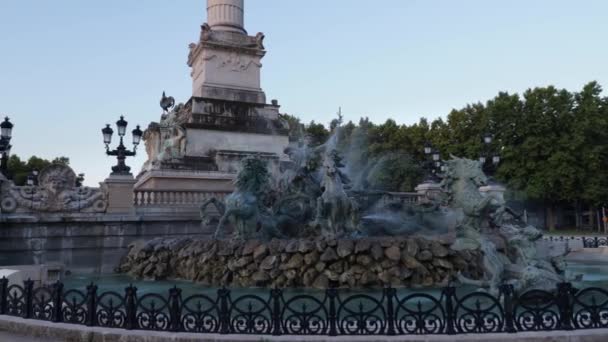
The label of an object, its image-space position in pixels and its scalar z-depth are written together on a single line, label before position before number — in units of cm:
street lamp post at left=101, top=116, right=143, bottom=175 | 1581
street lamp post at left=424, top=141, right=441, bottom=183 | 2194
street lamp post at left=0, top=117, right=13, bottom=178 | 1567
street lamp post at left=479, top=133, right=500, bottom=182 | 2083
